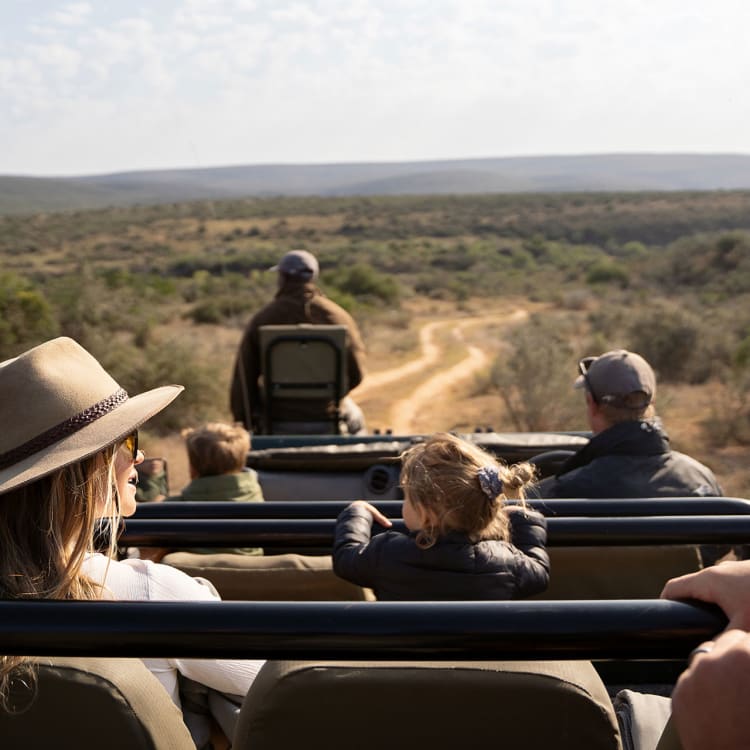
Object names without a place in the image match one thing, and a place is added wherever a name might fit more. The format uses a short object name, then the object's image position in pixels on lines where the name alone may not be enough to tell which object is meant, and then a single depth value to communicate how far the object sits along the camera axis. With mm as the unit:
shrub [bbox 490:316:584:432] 12688
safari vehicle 1198
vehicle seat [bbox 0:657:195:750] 1342
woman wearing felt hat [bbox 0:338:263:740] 1603
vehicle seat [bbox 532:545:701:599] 2828
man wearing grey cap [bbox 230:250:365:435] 6848
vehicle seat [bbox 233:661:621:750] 1360
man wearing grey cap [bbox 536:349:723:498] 3576
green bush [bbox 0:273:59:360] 14023
